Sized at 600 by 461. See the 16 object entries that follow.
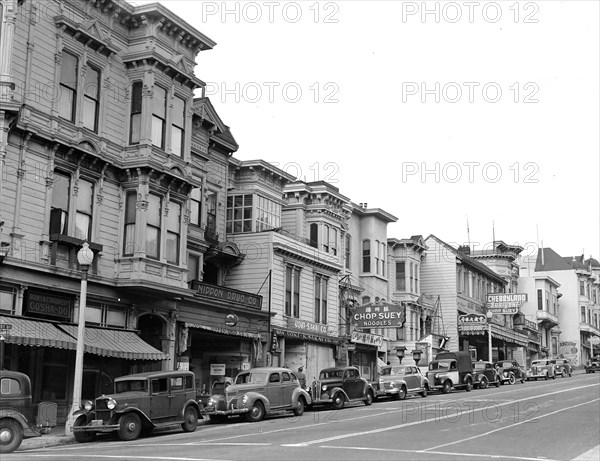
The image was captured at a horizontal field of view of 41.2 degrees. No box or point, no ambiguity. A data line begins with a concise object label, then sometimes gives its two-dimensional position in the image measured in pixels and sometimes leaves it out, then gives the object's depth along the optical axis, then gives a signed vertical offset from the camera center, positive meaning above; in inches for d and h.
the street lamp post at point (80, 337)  890.7 +31.2
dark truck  1691.7 -2.4
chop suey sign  1717.5 +117.2
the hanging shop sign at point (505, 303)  2314.2 +200.0
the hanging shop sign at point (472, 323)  2459.4 +149.6
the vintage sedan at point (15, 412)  740.6 -44.9
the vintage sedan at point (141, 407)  852.0 -46.2
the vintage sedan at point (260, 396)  1068.5 -39.6
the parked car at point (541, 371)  2425.0 +3.4
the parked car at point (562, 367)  2522.1 +17.3
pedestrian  1296.3 -17.7
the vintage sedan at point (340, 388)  1290.6 -31.6
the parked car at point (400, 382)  1519.4 -23.3
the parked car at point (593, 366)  2832.4 +24.5
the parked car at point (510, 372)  2138.3 -0.7
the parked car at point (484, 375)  1872.5 -8.9
